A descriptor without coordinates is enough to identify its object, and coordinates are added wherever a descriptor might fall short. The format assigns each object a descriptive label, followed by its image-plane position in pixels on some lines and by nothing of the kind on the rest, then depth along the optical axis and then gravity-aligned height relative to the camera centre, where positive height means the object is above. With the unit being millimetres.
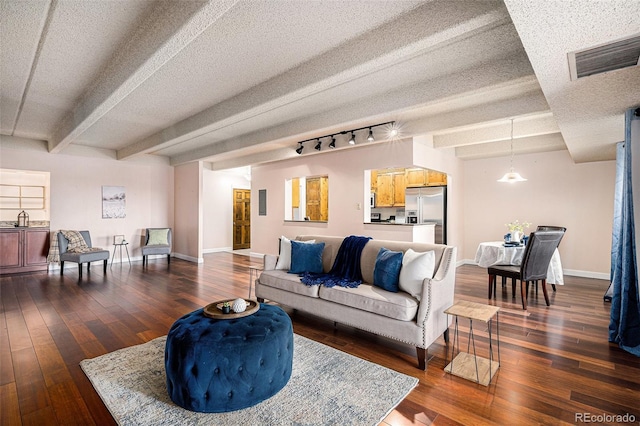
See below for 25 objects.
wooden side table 2359 -1217
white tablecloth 4602 -690
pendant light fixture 4867 +543
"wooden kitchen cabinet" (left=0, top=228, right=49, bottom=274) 5930 -691
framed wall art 7426 +277
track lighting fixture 5036 +1362
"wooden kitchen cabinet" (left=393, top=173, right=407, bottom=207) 7828 +612
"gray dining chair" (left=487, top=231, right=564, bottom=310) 4047 -656
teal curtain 2873 -686
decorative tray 2279 -735
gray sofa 2572 -829
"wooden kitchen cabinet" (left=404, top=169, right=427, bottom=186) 7289 +851
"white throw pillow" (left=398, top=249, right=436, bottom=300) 2781 -529
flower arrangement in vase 4836 -312
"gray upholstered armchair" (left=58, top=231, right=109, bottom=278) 5941 -759
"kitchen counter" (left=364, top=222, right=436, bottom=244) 5582 -331
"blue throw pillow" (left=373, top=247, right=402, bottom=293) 2984 -558
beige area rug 1891 -1217
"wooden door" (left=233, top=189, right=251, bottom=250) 9883 -180
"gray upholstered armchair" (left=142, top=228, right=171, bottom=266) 7102 -679
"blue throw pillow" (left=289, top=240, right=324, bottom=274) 3816 -548
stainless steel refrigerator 6742 +129
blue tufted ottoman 1927 -948
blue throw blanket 3297 -639
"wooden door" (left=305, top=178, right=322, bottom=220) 8789 +425
